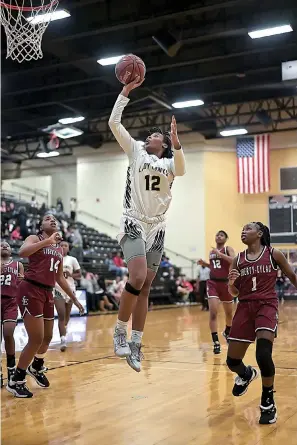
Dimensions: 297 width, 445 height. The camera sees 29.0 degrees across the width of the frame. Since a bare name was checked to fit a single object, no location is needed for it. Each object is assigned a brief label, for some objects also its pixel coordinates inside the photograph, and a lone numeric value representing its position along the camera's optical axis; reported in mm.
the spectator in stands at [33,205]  24706
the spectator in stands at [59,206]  27872
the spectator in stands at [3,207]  21369
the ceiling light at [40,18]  8062
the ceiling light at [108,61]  16058
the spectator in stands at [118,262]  22844
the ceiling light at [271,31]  14102
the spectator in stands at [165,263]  24697
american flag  24750
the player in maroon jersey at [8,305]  6441
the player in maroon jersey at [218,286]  9352
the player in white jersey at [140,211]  4754
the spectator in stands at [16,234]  19328
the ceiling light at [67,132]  22464
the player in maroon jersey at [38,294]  5898
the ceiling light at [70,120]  21759
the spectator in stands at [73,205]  30297
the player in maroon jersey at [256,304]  4961
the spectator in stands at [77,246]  20812
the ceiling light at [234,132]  24581
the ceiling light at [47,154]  28603
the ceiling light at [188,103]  20452
